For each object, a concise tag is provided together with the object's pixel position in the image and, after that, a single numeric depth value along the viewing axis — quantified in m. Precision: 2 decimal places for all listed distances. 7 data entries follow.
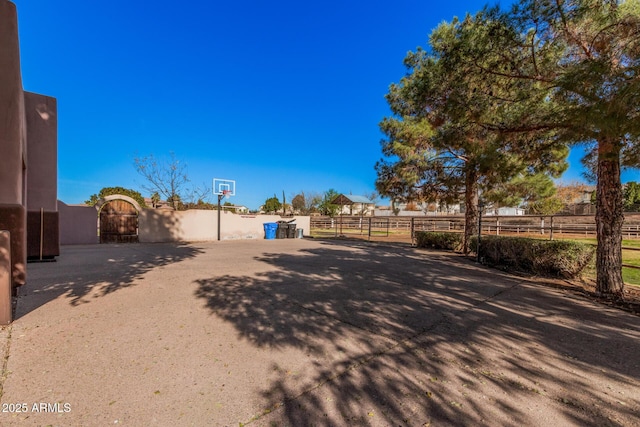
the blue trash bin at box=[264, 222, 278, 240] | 17.39
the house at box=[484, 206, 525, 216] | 35.12
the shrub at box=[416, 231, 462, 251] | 11.09
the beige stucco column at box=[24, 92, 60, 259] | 7.16
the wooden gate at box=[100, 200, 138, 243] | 12.65
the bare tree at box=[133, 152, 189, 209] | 18.59
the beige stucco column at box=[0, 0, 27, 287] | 3.89
